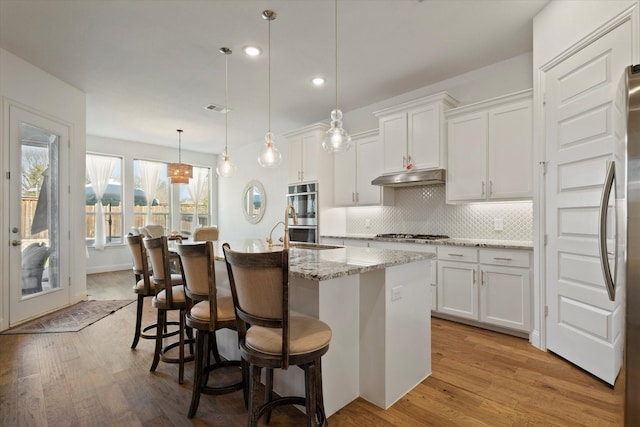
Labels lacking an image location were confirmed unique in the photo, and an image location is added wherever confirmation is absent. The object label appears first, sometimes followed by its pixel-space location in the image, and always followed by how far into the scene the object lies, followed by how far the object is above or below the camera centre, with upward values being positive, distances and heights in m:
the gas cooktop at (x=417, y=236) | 3.83 -0.31
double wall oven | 4.93 +0.03
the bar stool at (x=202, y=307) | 1.76 -0.57
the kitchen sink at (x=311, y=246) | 2.80 -0.32
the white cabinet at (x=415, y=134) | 3.67 +1.00
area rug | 3.29 -1.25
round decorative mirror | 6.92 +0.26
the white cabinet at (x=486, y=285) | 2.94 -0.75
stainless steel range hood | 3.65 +0.43
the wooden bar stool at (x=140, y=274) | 2.62 -0.54
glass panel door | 3.46 -0.03
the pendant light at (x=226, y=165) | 3.72 +0.59
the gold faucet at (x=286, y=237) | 2.30 -0.19
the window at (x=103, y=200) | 6.66 +0.27
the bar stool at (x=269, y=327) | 1.33 -0.55
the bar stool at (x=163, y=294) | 2.19 -0.61
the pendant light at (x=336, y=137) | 2.67 +0.66
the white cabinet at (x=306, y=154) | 4.98 +0.98
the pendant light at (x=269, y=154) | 3.10 +0.59
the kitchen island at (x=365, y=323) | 1.82 -0.71
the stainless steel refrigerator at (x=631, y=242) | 1.20 -0.12
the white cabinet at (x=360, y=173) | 4.44 +0.61
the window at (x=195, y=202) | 8.03 +0.29
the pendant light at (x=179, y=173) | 5.82 +0.76
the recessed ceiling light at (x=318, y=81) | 3.94 +1.72
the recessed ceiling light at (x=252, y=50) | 3.23 +1.73
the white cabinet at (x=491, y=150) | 3.11 +0.68
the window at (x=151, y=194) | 7.25 +0.45
